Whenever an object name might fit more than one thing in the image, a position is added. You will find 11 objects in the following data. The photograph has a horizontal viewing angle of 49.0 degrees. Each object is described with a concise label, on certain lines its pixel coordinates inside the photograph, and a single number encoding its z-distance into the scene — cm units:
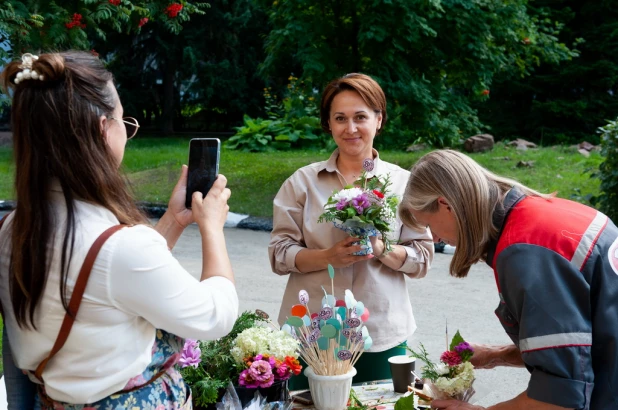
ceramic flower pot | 224
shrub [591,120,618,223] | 722
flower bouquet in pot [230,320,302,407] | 204
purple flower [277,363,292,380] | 207
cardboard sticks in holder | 221
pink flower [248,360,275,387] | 203
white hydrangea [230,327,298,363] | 209
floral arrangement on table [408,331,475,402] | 204
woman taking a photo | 143
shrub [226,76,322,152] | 1594
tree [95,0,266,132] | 2205
